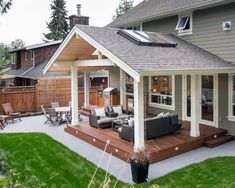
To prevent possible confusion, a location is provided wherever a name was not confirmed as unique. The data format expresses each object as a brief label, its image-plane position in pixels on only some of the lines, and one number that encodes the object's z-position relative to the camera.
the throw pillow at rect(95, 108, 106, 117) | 8.94
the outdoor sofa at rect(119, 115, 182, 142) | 6.77
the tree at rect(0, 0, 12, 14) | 8.70
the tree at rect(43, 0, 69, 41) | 32.13
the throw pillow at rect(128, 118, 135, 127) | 6.77
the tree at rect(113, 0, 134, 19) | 37.72
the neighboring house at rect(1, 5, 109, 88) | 17.77
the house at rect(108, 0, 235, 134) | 7.76
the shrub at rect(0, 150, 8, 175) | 3.61
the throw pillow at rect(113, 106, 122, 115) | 9.58
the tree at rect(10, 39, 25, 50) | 47.55
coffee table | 7.88
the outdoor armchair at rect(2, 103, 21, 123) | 10.84
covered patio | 5.94
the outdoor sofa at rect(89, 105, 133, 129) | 8.33
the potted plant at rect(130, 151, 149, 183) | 5.07
